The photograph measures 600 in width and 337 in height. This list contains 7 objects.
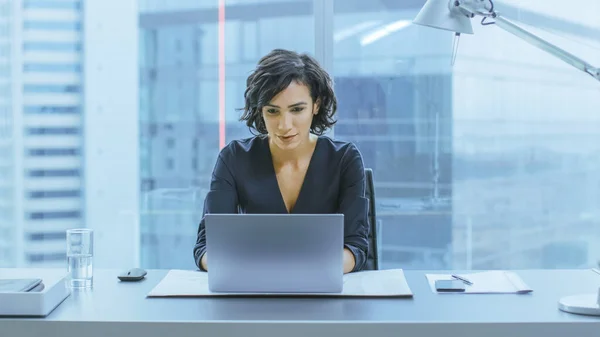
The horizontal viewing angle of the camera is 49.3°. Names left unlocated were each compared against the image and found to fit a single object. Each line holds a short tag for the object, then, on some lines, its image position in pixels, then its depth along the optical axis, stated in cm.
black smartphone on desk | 152
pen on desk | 159
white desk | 125
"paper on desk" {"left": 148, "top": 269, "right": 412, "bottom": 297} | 147
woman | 190
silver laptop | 139
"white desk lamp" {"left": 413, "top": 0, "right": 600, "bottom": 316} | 146
